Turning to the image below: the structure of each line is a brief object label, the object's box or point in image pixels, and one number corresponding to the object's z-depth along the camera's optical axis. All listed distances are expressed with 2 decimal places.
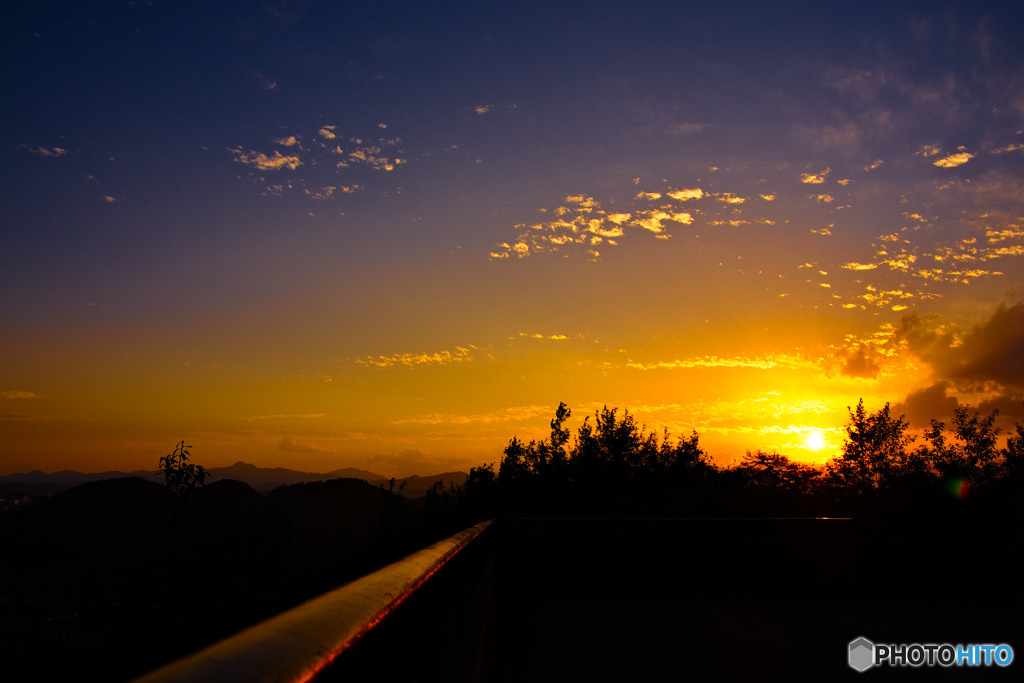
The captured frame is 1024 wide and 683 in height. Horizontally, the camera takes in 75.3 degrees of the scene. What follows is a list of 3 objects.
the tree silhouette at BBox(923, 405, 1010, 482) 35.94
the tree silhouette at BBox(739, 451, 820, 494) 12.93
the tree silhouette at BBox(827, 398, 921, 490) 38.53
